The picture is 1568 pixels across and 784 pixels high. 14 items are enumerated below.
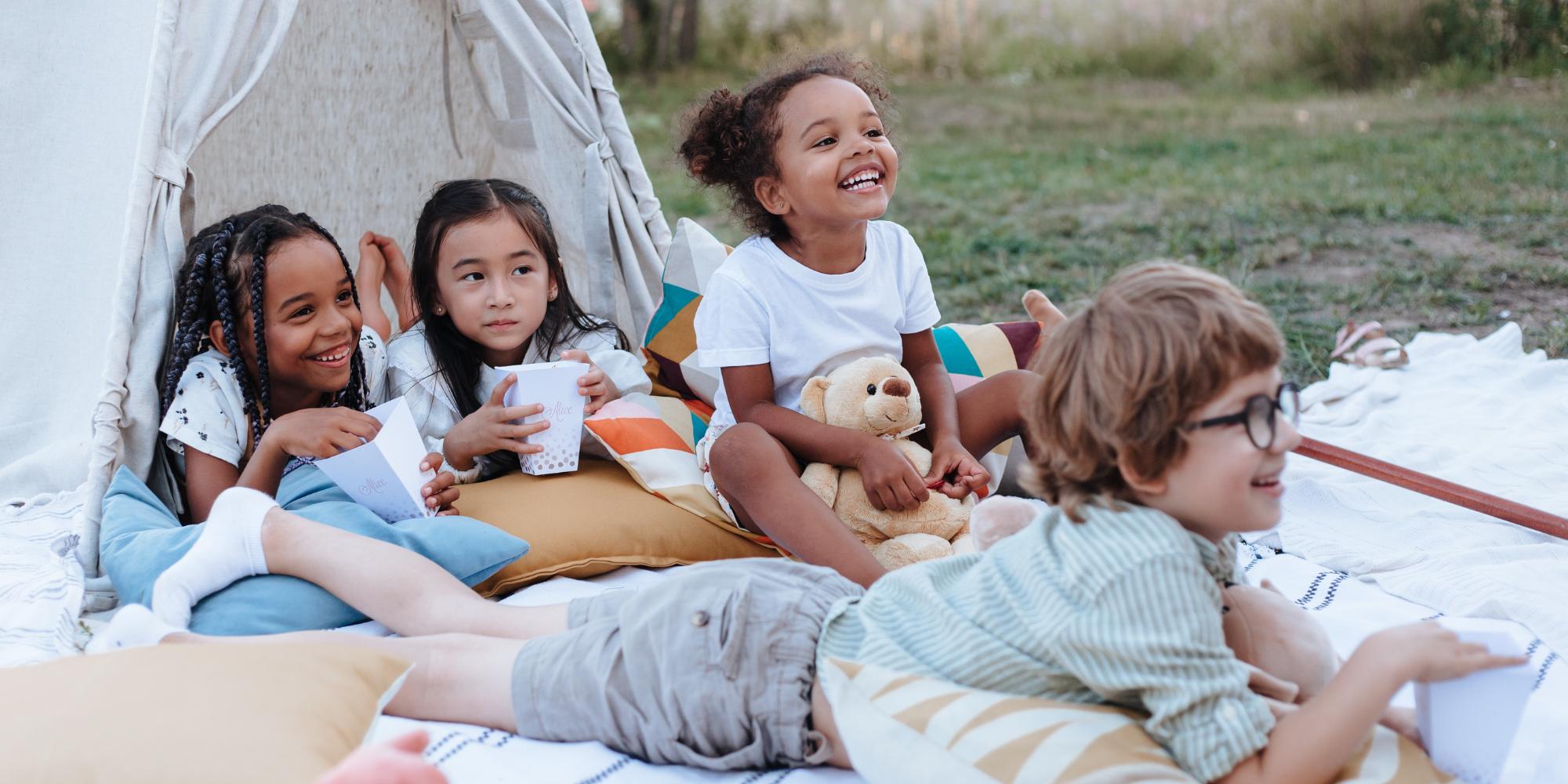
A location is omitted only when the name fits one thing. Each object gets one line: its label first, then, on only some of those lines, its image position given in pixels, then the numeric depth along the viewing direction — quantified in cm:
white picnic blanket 230
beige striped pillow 142
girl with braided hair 238
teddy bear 227
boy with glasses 139
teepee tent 242
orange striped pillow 249
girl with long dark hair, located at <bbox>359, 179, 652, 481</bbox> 271
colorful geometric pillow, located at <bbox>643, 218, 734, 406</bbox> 289
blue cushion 206
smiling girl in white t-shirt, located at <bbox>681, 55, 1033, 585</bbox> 238
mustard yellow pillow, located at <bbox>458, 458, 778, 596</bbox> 233
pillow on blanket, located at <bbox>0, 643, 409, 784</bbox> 149
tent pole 238
